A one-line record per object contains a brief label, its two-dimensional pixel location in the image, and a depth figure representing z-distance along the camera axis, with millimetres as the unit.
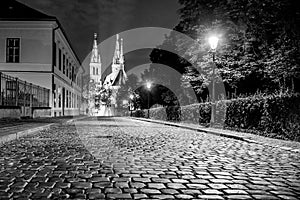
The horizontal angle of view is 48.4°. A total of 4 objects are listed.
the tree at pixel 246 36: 13781
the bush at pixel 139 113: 48081
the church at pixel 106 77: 97881
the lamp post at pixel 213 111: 19217
